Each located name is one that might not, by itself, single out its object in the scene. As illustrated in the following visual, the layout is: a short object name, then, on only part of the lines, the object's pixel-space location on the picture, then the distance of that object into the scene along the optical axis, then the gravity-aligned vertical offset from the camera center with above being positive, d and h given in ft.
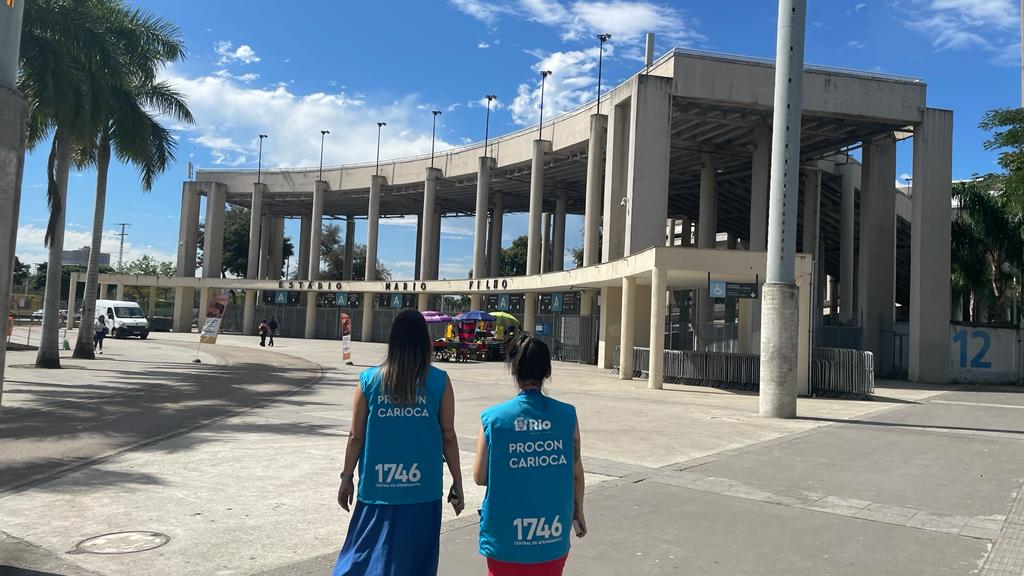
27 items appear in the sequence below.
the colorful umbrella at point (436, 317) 112.88 +0.14
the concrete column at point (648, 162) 91.76 +20.96
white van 139.95 -3.49
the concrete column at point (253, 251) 188.55 +15.34
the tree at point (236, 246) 257.55 +21.93
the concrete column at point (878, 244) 109.60 +14.67
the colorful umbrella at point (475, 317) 111.75 +0.48
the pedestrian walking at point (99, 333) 95.13 -4.10
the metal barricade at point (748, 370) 67.21 -3.78
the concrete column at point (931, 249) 95.66 +12.40
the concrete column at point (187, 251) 191.11 +14.41
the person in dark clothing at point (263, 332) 132.46 -4.05
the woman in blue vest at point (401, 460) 10.92 -2.25
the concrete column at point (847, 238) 127.44 +17.92
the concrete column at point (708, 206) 128.36 +22.10
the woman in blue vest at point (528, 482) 9.91 -2.23
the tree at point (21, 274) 308.60 +10.40
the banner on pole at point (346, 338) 95.10 -3.19
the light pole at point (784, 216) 52.31 +8.56
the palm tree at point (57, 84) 55.01 +16.72
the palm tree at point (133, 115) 69.92 +18.54
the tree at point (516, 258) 262.06 +23.03
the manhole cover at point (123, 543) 17.49 -5.94
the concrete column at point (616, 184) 101.60 +20.17
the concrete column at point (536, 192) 131.95 +23.65
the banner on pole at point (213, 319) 85.97 -1.35
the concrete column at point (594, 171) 113.39 +24.17
